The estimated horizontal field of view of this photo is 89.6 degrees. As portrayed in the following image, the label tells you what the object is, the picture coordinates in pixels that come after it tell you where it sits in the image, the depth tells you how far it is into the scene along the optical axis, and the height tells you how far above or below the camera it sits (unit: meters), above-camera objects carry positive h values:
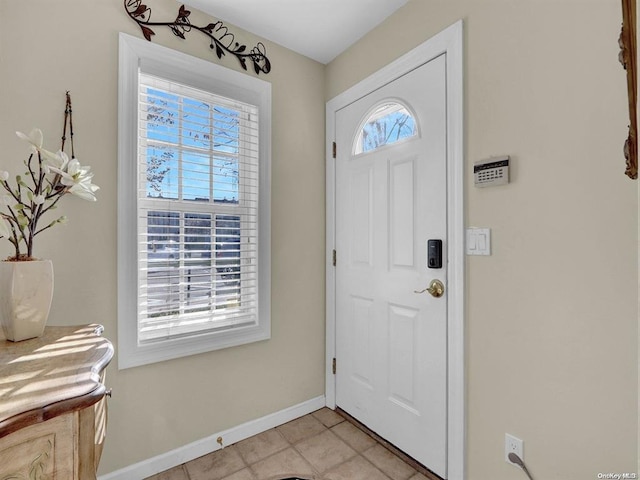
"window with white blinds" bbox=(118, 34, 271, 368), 1.62 +0.20
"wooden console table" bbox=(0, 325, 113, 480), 0.68 -0.37
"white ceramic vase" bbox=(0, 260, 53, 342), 1.05 -0.19
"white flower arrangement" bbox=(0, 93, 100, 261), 1.05 +0.20
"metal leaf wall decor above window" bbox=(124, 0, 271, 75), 1.65 +1.17
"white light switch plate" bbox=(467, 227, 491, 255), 1.44 +0.00
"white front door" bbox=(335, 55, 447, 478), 1.64 -0.13
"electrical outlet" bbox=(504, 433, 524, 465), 1.33 -0.86
